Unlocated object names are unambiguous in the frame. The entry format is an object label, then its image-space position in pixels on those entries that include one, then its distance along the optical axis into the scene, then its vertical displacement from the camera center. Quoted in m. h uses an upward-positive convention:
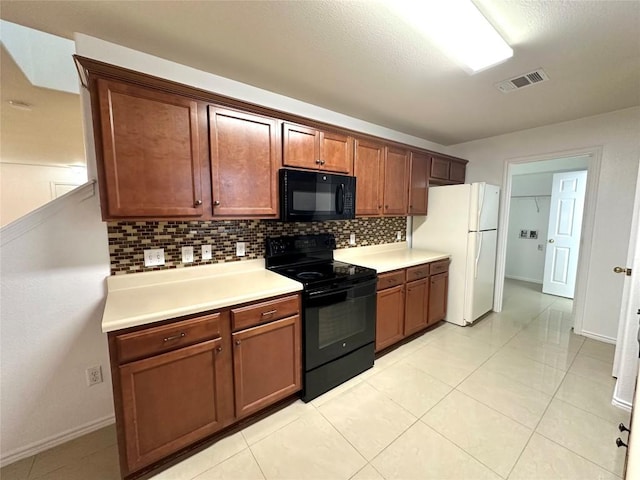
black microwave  2.03 +0.16
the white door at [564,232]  4.08 -0.25
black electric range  1.92 -0.75
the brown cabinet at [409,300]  2.48 -0.89
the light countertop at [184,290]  1.34 -0.49
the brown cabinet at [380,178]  2.59 +0.40
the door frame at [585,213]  2.85 +0.04
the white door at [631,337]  1.84 -0.86
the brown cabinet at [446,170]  3.36 +0.62
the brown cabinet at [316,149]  2.06 +0.56
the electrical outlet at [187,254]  1.91 -0.29
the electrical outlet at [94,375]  1.73 -1.07
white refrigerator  3.05 -0.28
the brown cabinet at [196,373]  1.31 -0.91
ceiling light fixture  1.30 +1.03
